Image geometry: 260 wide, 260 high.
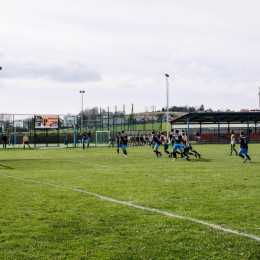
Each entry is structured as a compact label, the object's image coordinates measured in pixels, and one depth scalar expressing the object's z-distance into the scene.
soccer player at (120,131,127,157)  31.89
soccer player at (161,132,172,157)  31.41
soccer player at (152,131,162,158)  30.73
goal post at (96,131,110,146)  63.62
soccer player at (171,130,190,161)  26.72
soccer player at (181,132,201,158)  27.86
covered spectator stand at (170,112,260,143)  61.68
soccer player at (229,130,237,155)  32.00
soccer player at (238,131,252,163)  25.11
